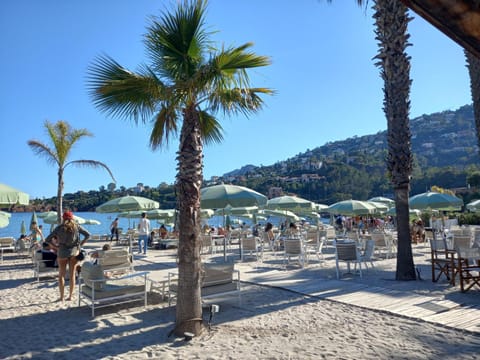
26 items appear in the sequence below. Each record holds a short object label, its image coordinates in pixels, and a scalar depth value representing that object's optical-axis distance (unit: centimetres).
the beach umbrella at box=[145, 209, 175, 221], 2160
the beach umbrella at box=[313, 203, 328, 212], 2049
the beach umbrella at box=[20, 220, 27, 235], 1998
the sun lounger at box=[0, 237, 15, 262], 1531
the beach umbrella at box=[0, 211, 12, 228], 948
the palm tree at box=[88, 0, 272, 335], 463
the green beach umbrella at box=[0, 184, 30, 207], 880
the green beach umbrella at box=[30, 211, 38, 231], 1629
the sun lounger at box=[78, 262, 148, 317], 581
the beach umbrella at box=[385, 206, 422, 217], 1947
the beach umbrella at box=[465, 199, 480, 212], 1805
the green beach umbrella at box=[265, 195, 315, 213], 1377
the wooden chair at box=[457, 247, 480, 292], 652
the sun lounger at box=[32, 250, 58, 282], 872
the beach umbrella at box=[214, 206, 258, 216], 2083
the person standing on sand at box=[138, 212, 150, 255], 1370
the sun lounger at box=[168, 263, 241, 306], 584
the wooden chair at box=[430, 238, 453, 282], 752
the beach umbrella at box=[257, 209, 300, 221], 2028
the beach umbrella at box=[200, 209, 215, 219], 2294
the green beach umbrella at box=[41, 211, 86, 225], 1749
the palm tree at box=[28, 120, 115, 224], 1277
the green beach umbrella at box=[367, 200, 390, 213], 1819
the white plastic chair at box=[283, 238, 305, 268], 988
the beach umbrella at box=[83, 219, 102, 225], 2137
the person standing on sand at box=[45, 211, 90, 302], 668
